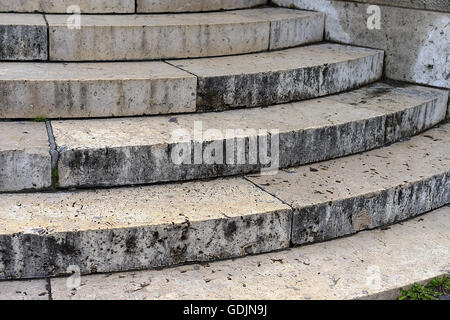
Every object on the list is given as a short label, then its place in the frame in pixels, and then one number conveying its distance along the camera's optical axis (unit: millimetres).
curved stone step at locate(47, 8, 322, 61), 4824
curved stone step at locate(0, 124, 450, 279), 3414
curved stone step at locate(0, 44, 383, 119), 4250
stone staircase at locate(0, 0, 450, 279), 3564
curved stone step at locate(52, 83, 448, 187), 3865
